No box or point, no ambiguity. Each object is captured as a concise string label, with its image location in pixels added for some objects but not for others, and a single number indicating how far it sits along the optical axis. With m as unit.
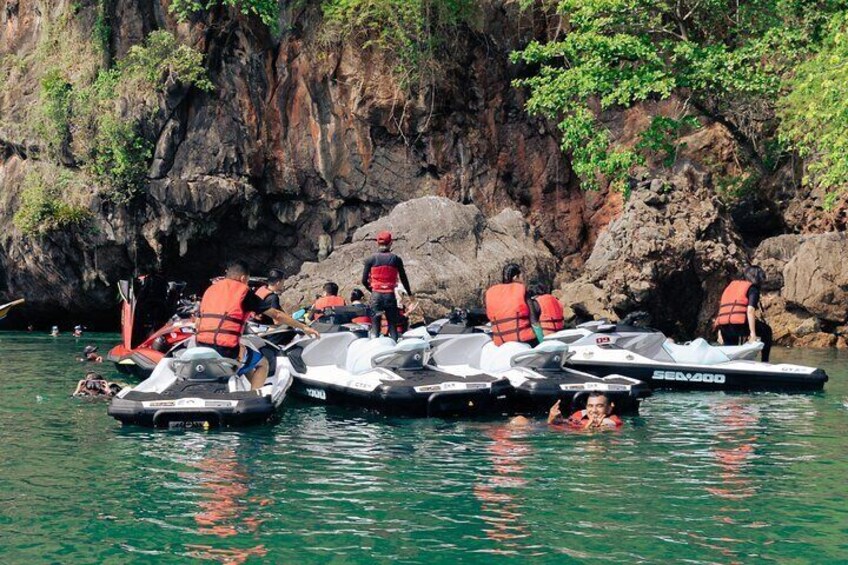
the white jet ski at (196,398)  11.67
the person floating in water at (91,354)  21.14
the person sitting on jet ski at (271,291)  15.29
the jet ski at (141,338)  17.69
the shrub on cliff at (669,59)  26.73
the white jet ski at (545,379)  12.80
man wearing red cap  17.09
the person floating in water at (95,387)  15.26
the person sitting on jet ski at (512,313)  14.65
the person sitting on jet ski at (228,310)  12.88
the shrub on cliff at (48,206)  31.69
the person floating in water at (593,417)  12.28
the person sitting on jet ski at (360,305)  19.47
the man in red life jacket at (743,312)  17.48
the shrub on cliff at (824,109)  20.47
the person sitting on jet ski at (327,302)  20.06
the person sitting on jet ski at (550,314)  17.72
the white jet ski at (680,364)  16.08
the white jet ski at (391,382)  12.77
